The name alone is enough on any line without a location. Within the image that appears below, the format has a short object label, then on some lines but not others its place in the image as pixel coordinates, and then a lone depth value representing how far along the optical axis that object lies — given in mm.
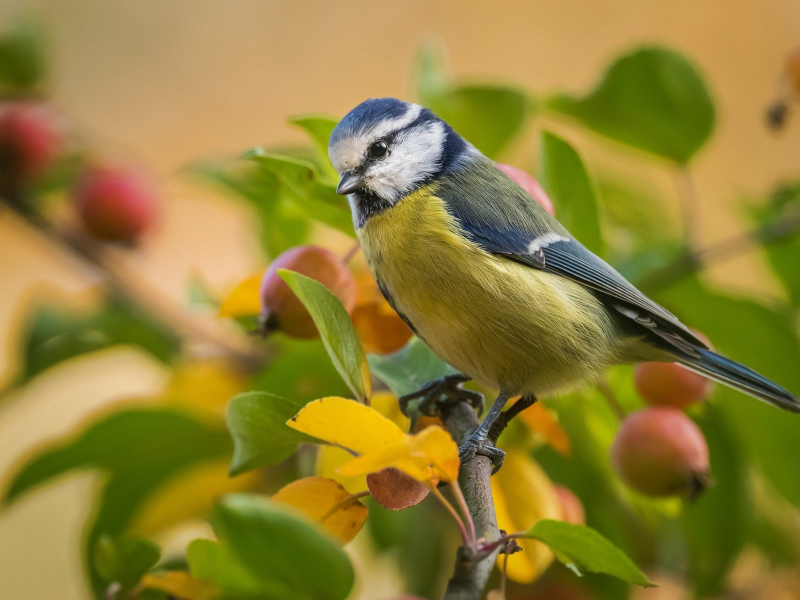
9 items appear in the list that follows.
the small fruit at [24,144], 2237
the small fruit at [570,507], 2185
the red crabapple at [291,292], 2159
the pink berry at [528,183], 2185
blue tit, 2176
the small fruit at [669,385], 2185
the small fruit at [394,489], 2131
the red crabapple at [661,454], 2171
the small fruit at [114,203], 2248
